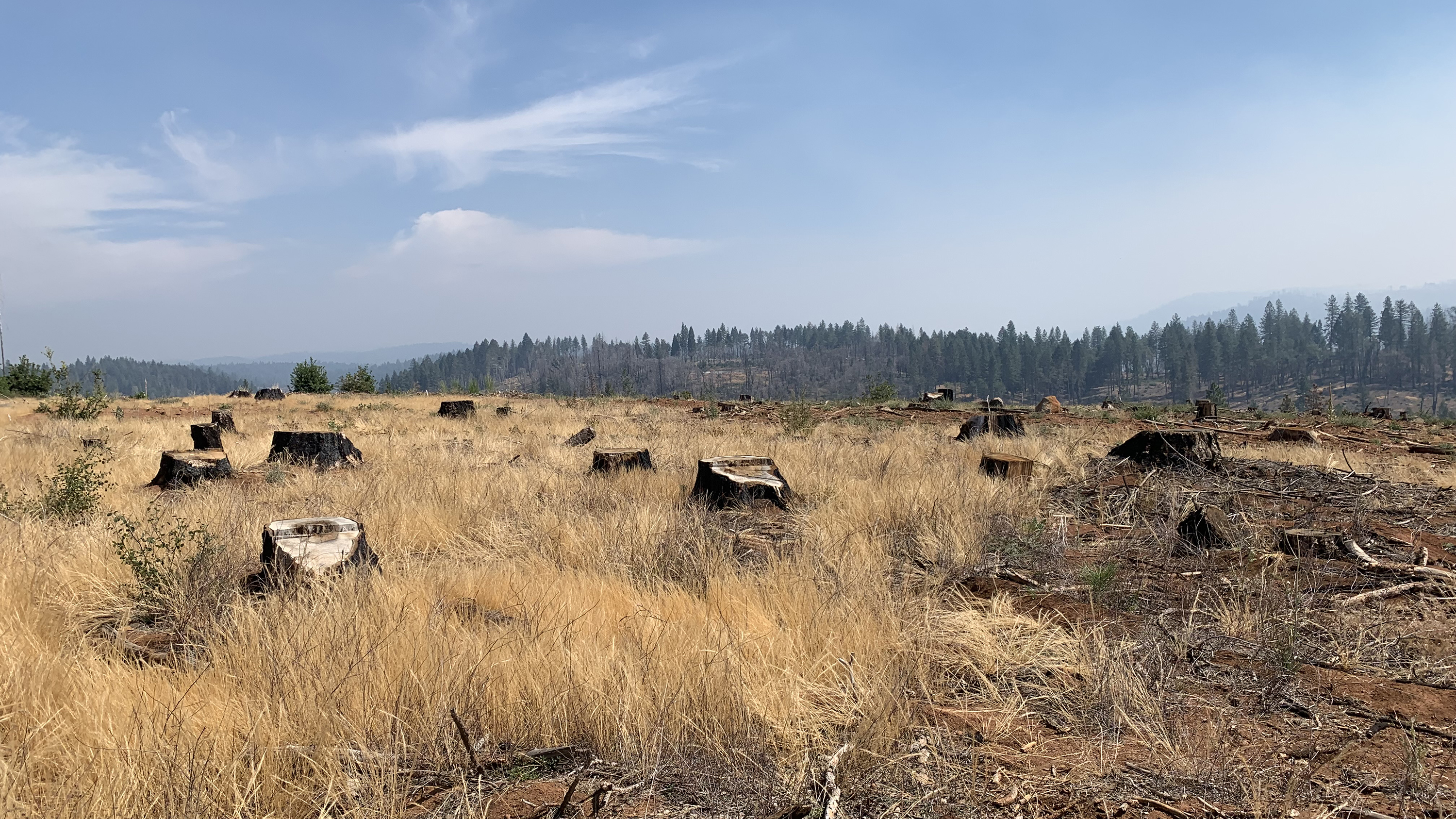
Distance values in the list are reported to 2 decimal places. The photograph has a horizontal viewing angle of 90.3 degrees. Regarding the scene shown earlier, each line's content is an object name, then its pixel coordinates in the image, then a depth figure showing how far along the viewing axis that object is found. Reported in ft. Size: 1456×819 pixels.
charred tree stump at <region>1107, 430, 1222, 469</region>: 24.81
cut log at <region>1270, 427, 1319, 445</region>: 38.01
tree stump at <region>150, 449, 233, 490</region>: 23.97
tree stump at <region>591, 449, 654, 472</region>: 26.16
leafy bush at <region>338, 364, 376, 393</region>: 94.79
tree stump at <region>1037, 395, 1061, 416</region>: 61.46
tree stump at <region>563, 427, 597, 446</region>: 37.63
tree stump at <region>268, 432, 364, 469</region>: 28.12
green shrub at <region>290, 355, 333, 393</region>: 98.12
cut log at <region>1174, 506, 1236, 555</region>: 16.48
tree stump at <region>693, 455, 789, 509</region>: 22.04
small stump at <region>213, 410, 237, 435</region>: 42.06
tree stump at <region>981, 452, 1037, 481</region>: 24.31
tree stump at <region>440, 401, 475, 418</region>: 56.13
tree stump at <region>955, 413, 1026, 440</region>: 37.01
